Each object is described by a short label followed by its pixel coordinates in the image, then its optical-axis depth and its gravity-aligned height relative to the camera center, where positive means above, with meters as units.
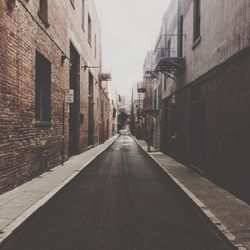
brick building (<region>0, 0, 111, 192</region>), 9.02 +1.16
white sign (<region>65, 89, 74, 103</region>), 15.55 +1.00
